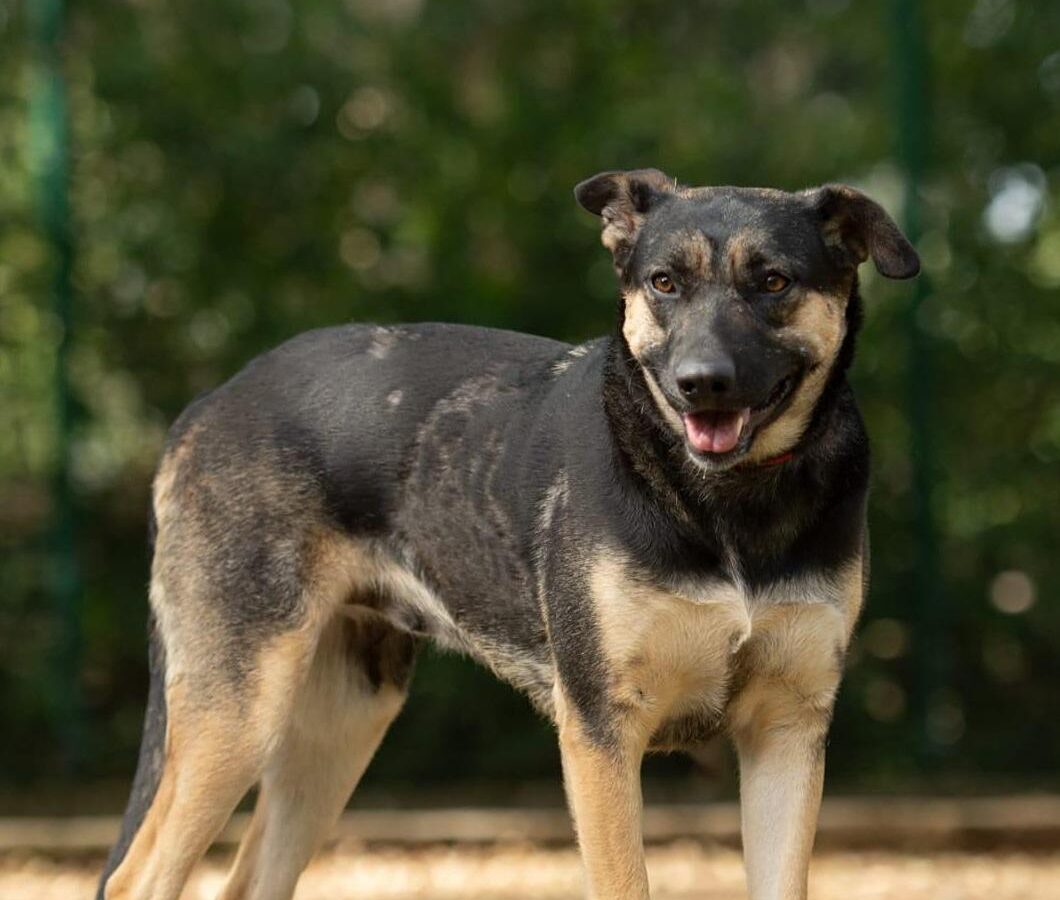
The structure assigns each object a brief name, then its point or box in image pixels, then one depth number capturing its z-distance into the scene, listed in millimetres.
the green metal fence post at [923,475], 16656
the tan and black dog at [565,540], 9430
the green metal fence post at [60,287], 16516
